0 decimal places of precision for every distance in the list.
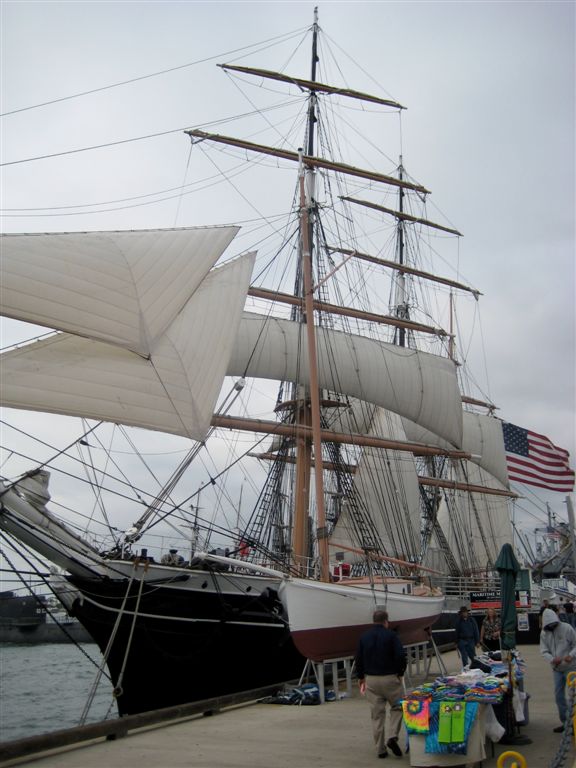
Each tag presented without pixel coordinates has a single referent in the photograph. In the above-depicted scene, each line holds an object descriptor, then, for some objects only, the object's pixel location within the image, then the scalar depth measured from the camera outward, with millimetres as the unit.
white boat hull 12867
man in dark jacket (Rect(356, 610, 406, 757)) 7457
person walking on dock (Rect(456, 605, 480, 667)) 12734
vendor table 6285
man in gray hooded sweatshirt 7781
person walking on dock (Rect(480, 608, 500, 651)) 13201
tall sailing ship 12539
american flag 31956
